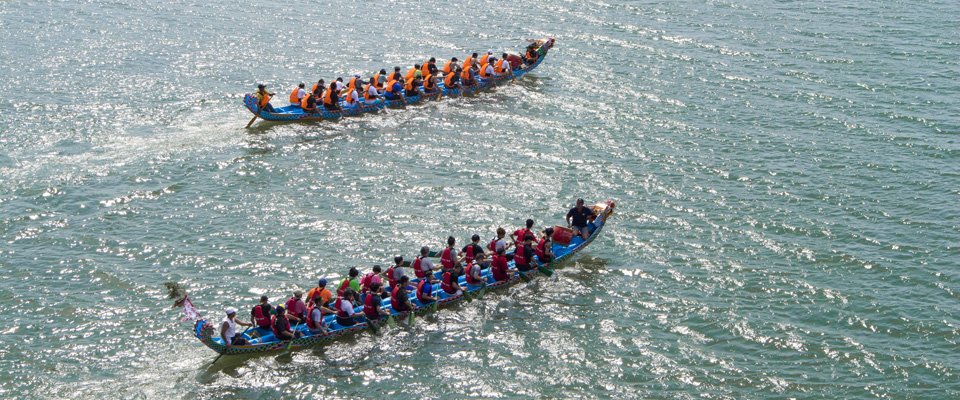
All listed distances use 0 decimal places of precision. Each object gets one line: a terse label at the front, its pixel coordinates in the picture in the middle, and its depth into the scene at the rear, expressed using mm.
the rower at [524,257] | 32125
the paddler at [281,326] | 27391
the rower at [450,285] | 30562
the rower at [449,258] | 31562
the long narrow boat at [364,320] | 26609
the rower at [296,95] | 45528
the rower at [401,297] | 29359
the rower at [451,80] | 49688
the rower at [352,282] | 29672
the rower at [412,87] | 48469
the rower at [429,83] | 49031
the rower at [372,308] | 28844
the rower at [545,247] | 32562
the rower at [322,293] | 28922
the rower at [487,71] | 51375
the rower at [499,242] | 32312
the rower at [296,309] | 28172
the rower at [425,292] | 29969
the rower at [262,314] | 27672
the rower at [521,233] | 33000
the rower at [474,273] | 30938
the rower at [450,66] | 50775
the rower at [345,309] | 28453
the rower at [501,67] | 52312
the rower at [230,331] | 26688
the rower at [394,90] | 47791
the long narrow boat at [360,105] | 44094
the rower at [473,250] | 32031
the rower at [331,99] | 45406
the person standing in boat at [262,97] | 43406
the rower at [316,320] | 27875
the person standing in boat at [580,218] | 33844
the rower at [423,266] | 30766
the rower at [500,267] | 31500
